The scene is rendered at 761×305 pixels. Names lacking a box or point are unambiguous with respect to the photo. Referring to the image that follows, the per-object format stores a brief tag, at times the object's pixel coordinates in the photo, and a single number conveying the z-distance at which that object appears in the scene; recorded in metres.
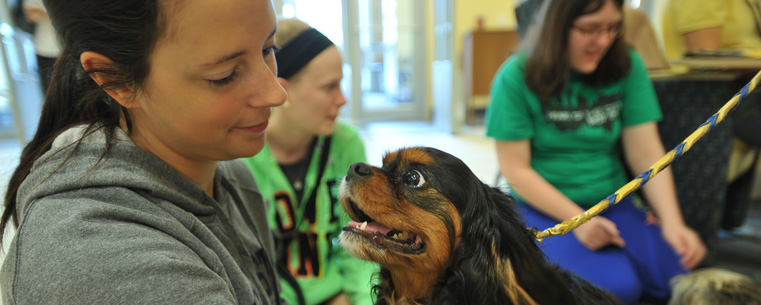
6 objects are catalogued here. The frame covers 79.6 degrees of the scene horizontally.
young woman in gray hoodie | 0.55
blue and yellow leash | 0.83
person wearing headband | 1.40
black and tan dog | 0.82
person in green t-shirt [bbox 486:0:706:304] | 1.56
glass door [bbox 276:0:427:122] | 5.99
